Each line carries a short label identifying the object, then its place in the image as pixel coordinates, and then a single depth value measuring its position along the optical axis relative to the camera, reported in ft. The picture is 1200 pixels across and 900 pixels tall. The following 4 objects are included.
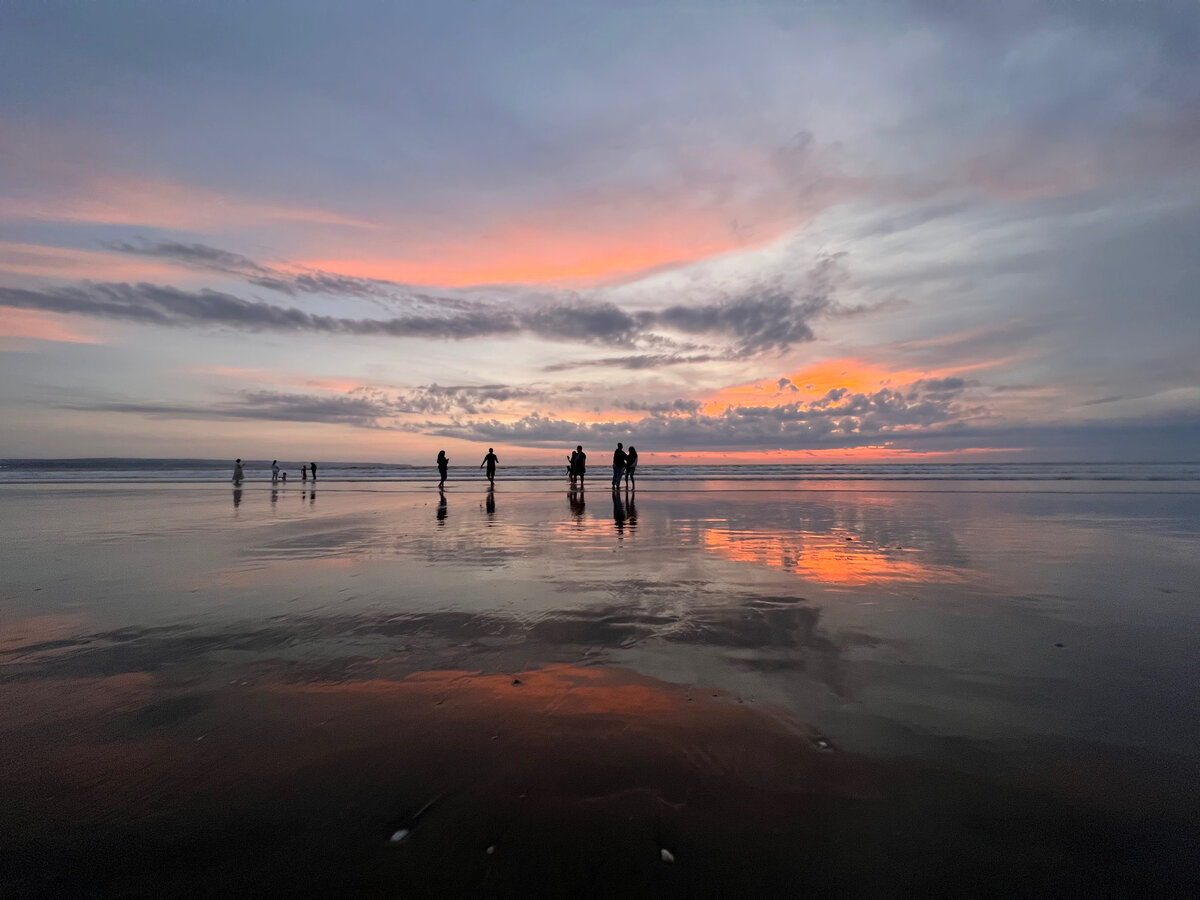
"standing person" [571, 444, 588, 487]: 105.43
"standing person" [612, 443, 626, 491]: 92.43
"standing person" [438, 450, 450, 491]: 114.32
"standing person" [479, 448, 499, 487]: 112.12
